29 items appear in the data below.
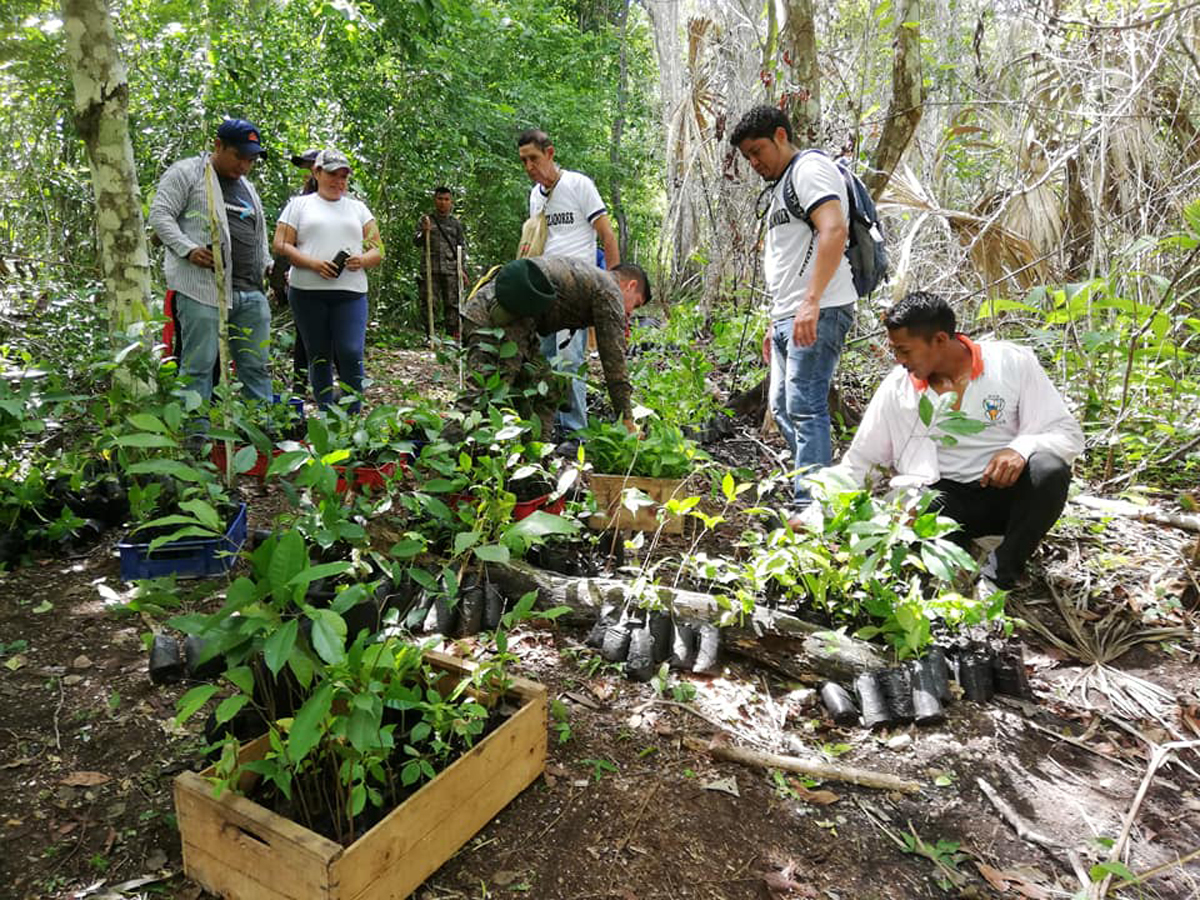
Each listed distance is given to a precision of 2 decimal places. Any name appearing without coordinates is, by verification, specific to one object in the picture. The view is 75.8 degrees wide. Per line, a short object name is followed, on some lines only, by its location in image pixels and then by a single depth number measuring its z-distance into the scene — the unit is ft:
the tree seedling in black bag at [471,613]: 8.58
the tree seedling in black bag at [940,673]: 7.63
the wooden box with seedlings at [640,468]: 11.41
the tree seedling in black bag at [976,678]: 7.85
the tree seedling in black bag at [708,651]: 8.26
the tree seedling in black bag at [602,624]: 8.57
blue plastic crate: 9.25
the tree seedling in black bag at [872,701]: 7.40
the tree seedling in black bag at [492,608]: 8.70
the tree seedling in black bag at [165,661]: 7.45
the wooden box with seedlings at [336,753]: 4.53
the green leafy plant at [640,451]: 11.45
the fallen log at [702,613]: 7.96
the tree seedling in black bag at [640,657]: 8.13
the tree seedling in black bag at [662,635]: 8.41
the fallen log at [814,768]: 6.68
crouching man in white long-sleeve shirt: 9.19
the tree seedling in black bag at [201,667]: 7.48
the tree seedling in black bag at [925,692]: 7.38
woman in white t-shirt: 13.62
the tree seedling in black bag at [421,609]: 8.43
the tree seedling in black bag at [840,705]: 7.55
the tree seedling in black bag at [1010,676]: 8.02
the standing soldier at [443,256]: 28.43
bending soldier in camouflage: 11.14
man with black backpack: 10.50
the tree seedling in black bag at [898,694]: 7.44
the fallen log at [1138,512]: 10.16
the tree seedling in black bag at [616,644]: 8.34
